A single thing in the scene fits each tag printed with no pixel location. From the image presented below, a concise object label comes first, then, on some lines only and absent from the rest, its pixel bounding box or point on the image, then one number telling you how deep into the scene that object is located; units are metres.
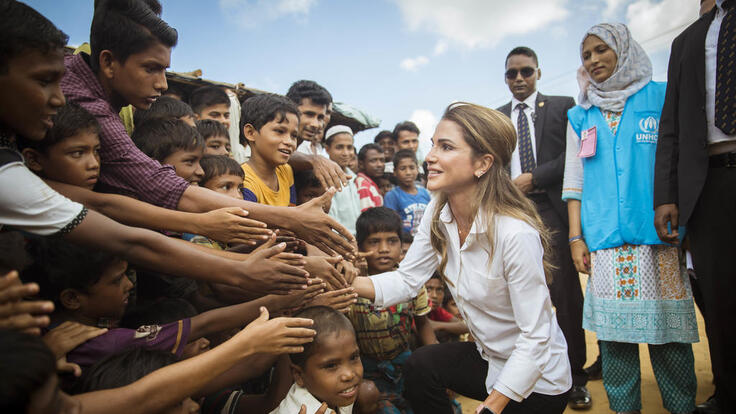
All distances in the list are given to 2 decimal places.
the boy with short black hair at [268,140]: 3.12
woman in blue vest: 2.94
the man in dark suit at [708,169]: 2.42
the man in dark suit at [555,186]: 3.73
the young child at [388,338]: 3.17
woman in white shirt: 2.09
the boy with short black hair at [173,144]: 2.63
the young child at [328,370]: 2.17
